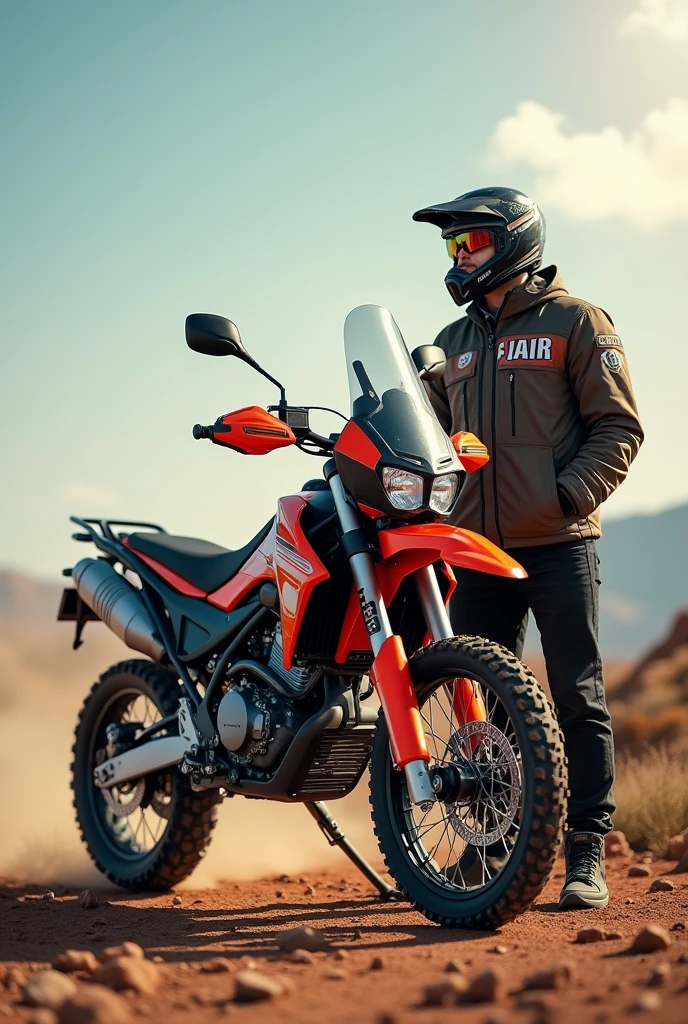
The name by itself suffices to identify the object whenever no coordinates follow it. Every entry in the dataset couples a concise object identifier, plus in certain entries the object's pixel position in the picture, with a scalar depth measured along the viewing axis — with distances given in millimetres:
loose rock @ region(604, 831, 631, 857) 6586
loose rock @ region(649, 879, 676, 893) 4930
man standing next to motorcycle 4680
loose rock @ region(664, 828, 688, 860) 6234
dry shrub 7039
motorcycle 3736
